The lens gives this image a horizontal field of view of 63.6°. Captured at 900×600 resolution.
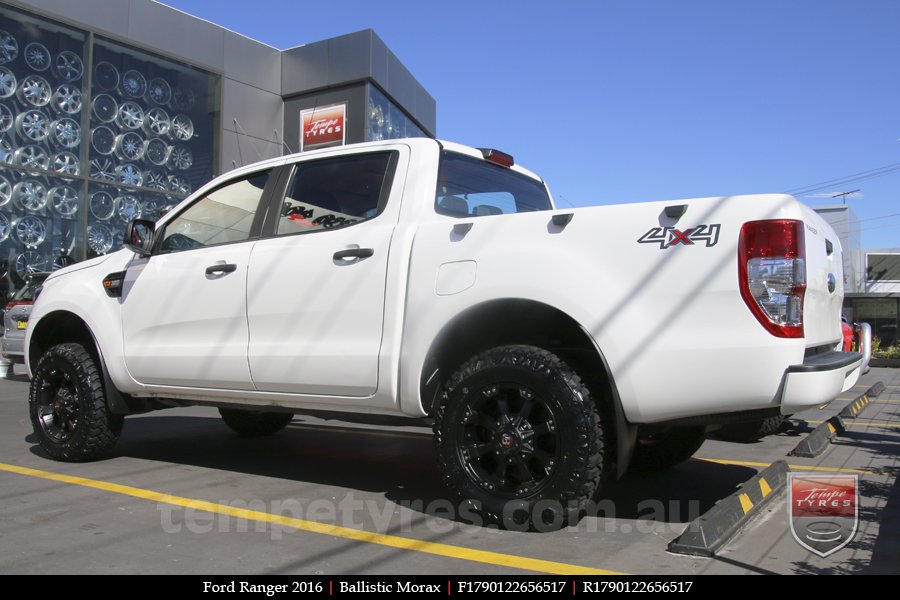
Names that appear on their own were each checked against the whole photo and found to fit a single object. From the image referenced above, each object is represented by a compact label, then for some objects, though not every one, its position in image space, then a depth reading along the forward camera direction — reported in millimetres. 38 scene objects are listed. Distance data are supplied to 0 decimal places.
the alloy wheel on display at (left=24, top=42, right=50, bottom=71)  14930
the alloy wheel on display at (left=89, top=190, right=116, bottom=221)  16125
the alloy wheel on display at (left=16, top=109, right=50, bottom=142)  14911
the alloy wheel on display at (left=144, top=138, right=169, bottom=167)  17016
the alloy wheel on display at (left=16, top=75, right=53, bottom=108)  14889
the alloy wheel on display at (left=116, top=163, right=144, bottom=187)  16547
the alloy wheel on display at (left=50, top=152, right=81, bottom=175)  15430
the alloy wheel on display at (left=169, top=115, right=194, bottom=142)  17453
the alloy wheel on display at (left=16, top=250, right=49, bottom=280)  15008
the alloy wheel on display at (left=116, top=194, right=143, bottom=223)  16578
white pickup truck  2951
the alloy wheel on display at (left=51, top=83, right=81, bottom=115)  15391
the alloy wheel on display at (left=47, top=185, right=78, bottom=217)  15461
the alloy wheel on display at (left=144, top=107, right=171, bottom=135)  16969
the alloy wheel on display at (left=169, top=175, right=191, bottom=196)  17594
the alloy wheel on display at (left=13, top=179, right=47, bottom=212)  14938
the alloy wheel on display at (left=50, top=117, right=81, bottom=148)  15430
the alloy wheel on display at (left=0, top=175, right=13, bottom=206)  14648
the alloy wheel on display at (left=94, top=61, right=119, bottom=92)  16047
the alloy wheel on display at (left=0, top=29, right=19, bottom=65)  14523
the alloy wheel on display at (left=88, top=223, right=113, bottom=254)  16125
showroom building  14977
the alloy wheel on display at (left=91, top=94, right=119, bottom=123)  16047
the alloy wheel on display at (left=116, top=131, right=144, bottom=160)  16500
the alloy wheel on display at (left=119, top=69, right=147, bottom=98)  16516
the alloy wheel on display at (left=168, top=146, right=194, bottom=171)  17500
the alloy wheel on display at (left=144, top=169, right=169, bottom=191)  17047
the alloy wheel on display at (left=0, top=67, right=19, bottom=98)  14562
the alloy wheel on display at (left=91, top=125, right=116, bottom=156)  16062
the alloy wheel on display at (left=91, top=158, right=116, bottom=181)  16094
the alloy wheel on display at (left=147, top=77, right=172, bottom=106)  17000
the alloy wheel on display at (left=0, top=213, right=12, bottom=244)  14734
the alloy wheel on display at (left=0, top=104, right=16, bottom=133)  14592
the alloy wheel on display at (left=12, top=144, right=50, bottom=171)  14898
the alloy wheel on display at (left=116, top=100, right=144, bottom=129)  16484
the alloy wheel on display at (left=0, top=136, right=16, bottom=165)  14633
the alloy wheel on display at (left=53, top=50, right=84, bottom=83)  15398
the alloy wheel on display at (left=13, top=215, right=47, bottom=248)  15048
